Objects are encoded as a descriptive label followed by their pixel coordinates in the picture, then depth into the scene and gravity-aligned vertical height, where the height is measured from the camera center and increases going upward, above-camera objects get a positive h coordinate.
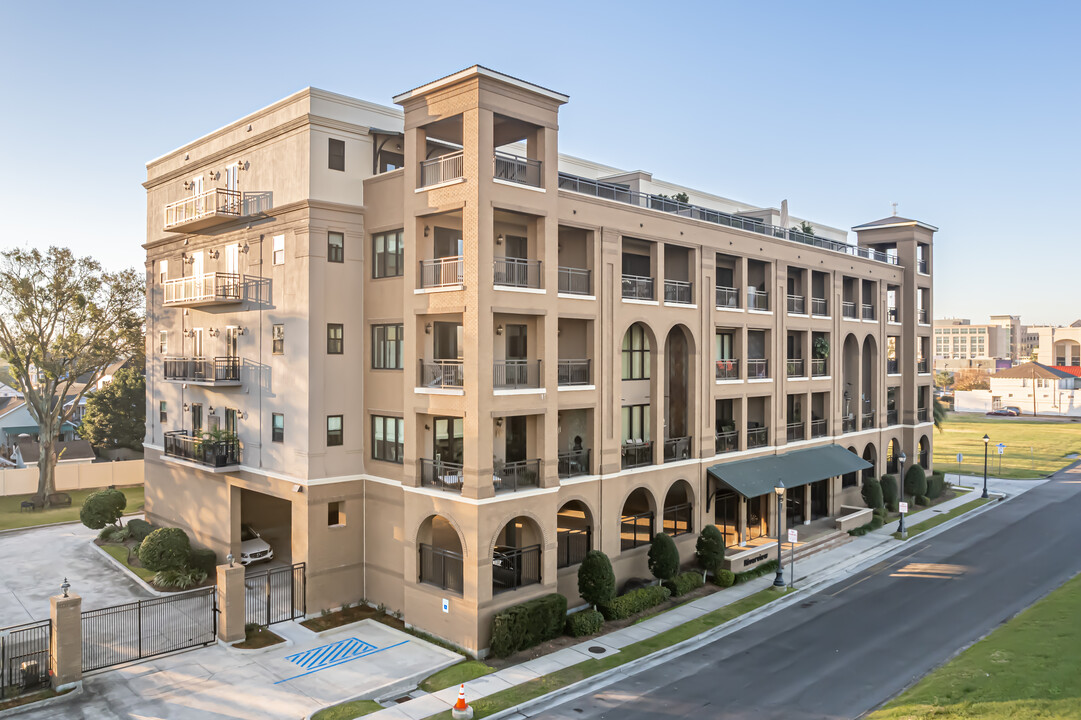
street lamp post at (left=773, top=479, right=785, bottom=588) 29.23 -8.89
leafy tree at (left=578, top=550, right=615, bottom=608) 25.00 -7.73
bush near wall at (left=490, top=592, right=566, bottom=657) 22.02 -8.41
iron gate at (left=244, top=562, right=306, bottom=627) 25.06 -8.73
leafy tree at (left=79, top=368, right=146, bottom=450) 55.00 -4.09
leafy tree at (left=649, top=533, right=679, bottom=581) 27.78 -7.74
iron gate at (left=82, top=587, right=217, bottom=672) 21.97 -9.08
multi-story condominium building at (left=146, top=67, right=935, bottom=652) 23.77 +0.25
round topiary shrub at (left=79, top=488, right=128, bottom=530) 35.22 -7.41
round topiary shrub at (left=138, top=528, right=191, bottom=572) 28.09 -7.54
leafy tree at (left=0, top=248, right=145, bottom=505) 42.38 +2.05
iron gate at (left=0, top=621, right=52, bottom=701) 19.34 -8.52
